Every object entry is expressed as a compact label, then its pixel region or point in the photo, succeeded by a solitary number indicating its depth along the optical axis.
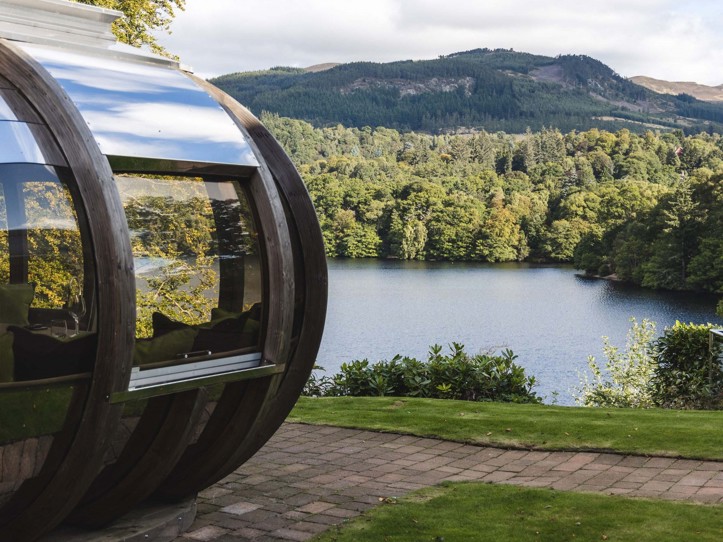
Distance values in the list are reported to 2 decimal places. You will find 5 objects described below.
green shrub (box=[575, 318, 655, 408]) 13.80
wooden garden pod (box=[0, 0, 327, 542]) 4.20
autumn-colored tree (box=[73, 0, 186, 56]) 19.30
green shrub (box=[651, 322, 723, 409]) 12.12
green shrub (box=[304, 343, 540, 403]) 11.09
